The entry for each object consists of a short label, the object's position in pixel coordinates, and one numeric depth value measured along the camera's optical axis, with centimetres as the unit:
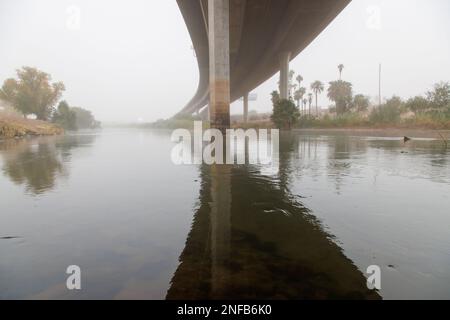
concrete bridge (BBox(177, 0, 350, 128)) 2158
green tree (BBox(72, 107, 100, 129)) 13150
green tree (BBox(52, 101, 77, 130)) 6144
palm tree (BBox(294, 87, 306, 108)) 11325
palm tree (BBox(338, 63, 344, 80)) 9999
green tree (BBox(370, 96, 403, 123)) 3938
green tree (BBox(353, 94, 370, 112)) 7425
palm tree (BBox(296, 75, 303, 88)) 11325
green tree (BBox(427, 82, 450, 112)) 4294
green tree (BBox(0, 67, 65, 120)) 5728
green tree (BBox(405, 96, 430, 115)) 4467
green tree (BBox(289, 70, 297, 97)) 10700
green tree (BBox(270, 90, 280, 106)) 4516
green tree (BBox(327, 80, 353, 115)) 8933
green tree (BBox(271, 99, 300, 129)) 3775
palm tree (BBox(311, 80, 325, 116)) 10921
